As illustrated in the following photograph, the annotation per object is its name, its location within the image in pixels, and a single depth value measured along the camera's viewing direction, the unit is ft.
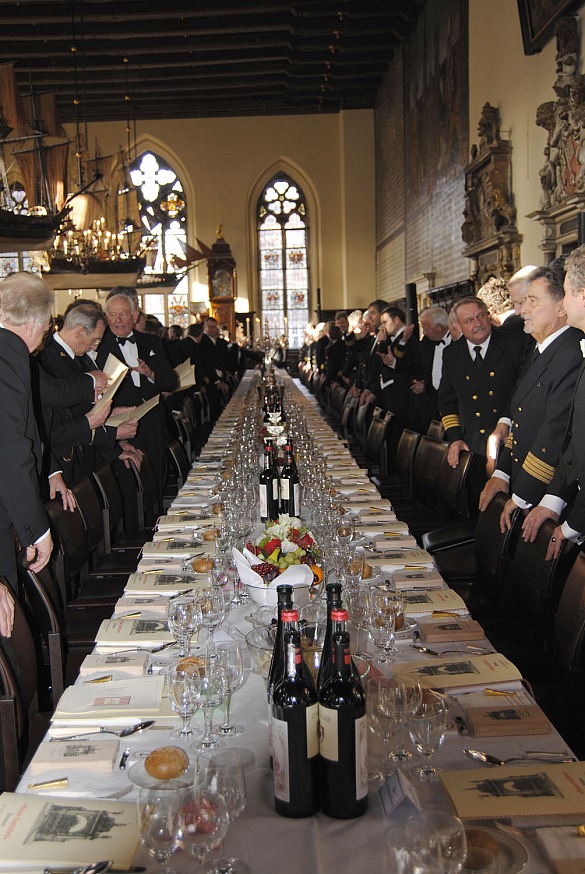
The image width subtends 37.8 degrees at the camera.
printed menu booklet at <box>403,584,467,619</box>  8.31
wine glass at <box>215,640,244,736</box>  6.08
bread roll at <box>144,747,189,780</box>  4.94
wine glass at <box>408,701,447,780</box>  5.29
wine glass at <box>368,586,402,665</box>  6.97
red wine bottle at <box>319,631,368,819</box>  4.91
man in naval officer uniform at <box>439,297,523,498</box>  17.20
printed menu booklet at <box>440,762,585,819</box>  4.82
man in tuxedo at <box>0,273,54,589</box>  9.74
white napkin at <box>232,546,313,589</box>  7.76
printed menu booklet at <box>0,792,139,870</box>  4.53
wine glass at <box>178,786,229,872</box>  4.21
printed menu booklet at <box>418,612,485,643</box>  7.62
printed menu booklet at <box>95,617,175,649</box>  7.74
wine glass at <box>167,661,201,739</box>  5.79
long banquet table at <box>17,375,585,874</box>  4.56
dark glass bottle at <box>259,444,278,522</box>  12.37
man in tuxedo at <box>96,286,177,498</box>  20.06
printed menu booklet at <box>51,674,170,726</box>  6.28
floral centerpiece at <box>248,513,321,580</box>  8.15
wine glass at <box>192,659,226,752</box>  5.82
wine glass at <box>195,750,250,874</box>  4.37
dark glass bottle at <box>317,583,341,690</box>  5.44
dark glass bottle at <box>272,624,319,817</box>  4.96
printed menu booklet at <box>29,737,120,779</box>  5.60
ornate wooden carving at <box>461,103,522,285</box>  34.29
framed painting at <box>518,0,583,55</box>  26.56
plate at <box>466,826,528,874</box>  4.38
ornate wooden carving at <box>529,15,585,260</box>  25.50
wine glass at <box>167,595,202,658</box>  7.18
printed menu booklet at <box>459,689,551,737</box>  5.95
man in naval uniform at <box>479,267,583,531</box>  12.23
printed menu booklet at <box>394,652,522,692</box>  6.63
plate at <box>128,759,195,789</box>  4.48
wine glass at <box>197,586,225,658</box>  7.48
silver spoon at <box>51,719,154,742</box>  6.07
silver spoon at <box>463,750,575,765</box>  5.52
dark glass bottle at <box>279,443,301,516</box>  12.46
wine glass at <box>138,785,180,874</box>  4.18
